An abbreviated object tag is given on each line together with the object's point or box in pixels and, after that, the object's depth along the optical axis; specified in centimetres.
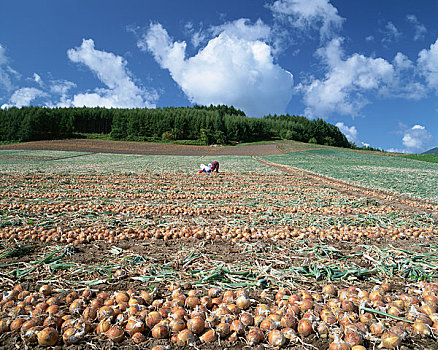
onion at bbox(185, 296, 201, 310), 217
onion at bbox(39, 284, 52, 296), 239
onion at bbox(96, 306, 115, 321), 200
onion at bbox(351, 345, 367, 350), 168
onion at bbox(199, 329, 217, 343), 185
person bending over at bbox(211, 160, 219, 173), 1501
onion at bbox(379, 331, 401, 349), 176
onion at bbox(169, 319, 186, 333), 190
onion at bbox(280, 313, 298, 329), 194
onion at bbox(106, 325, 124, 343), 184
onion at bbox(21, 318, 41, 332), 188
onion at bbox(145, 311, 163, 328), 196
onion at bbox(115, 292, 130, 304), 219
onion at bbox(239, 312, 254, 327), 196
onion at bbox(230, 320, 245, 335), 190
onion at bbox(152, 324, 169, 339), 186
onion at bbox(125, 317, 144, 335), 189
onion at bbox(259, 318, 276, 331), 191
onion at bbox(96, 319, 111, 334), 192
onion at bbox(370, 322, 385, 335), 187
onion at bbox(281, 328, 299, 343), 183
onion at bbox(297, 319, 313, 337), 190
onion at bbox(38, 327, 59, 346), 179
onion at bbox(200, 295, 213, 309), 219
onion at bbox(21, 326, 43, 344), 181
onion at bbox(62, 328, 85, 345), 181
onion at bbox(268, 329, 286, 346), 179
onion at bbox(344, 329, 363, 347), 175
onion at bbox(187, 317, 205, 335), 189
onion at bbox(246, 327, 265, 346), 181
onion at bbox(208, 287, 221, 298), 235
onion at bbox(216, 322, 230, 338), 189
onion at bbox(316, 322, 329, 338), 188
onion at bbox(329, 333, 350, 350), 173
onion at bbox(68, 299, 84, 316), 211
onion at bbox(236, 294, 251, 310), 217
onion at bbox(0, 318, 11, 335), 190
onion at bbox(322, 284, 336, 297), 245
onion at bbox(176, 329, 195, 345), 182
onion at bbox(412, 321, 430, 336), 187
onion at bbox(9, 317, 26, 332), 191
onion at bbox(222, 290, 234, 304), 223
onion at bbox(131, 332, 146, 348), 184
